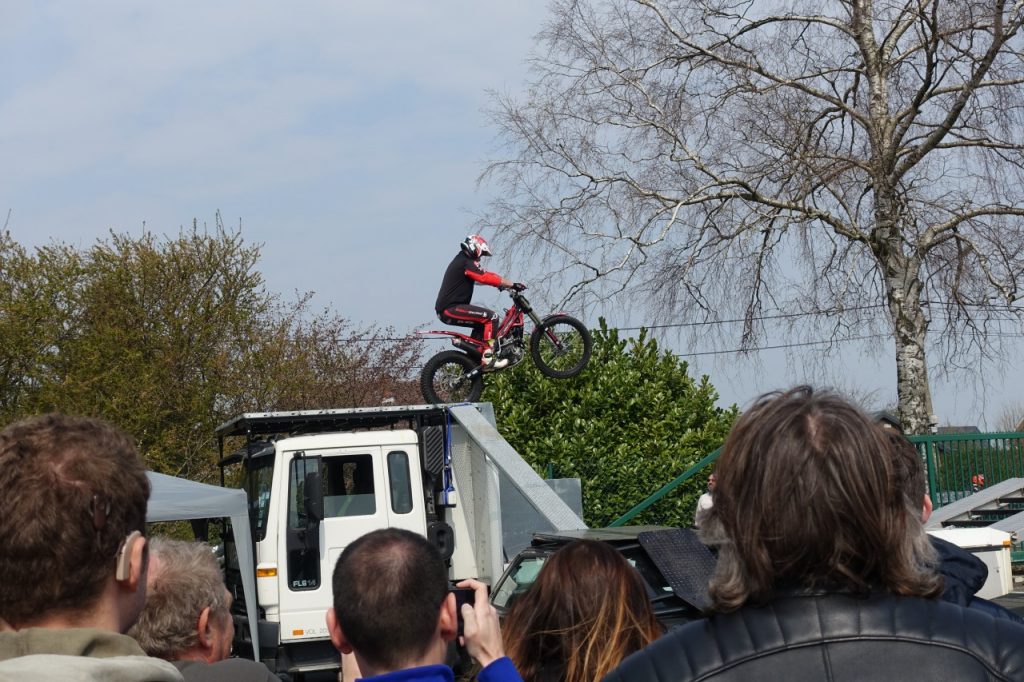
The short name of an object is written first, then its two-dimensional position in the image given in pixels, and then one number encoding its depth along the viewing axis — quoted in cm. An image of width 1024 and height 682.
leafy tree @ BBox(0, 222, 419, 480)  2042
